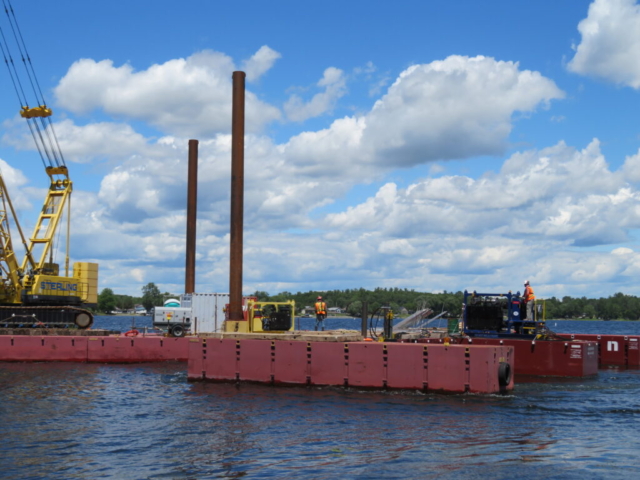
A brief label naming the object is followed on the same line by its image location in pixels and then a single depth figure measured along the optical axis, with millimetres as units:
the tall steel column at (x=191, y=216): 48469
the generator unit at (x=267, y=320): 30469
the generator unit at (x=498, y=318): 33156
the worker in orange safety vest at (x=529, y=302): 33375
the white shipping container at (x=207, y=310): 43500
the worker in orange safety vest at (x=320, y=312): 33094
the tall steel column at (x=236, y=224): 33531
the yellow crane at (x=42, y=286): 46250
